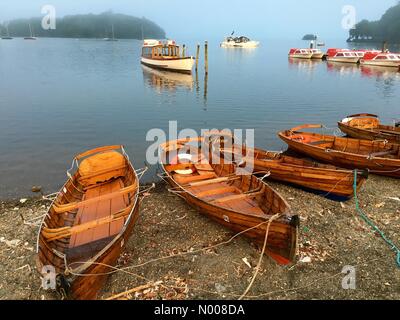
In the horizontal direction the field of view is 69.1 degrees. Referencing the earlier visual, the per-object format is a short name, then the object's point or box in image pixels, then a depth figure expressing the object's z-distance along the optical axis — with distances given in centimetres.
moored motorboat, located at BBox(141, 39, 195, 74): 4968
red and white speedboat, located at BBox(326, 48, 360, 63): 7138
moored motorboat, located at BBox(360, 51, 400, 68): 6128
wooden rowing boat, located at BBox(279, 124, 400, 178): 1379
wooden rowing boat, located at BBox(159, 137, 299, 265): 796
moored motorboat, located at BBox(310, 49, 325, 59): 8434
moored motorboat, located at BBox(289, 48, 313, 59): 8588
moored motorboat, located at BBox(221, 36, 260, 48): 15375
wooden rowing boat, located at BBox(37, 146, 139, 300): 670
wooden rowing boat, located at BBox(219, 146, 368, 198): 1141
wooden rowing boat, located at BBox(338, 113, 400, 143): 1708
